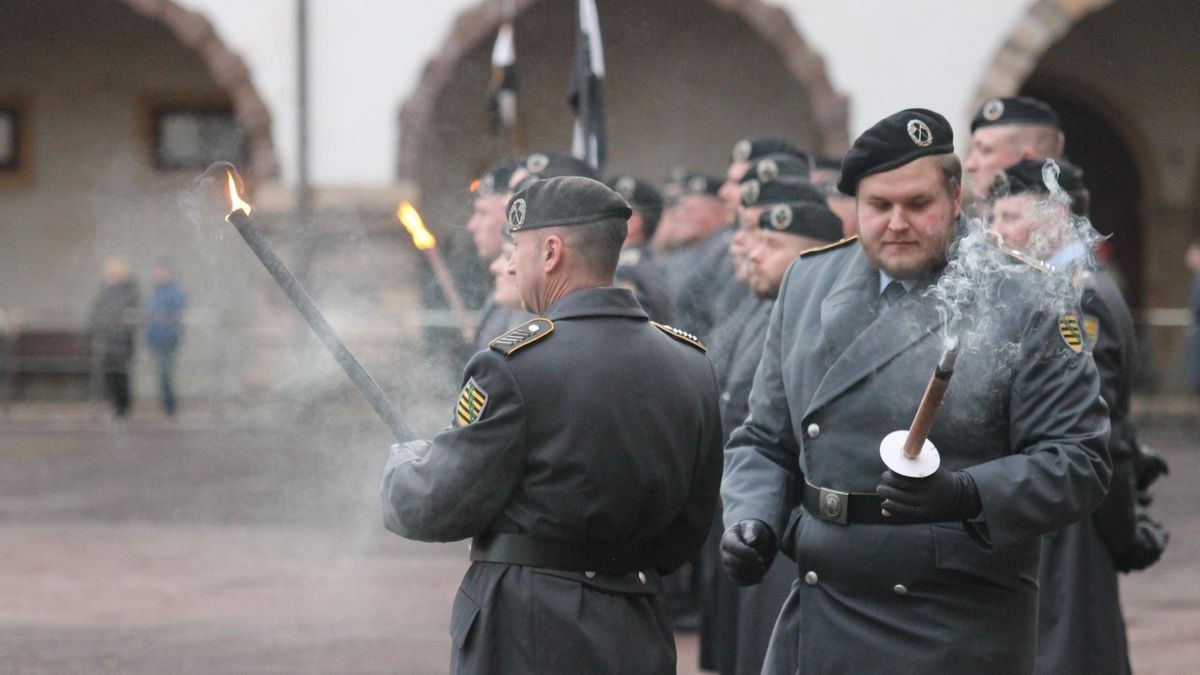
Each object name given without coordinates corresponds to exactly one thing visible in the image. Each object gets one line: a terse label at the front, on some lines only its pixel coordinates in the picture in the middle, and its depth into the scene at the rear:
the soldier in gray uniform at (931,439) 7.39
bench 40.94
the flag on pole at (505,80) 19.34
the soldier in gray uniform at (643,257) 14.37
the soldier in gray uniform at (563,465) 7.53
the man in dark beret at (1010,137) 11.52
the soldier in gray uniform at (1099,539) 9.84
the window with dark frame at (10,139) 45.37
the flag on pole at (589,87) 16.44
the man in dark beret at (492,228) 12.27
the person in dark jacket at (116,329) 38.94
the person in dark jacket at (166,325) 38.47
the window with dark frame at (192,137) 45.03
